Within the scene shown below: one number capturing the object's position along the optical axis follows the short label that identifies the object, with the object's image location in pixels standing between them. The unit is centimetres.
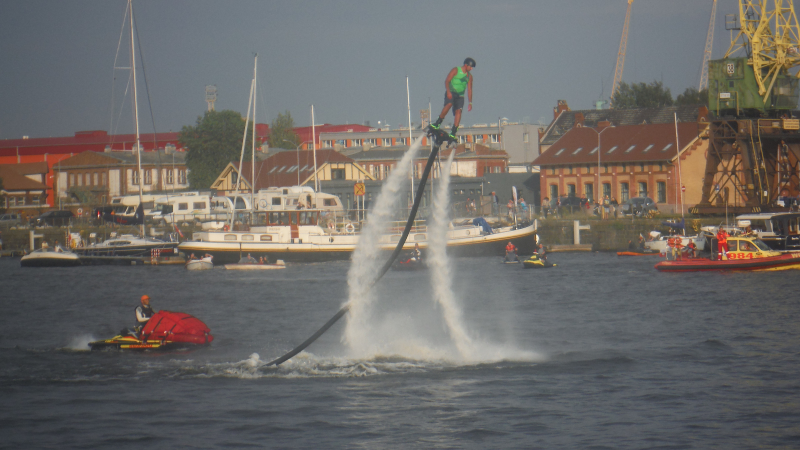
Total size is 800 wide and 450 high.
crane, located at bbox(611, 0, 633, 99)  14532
